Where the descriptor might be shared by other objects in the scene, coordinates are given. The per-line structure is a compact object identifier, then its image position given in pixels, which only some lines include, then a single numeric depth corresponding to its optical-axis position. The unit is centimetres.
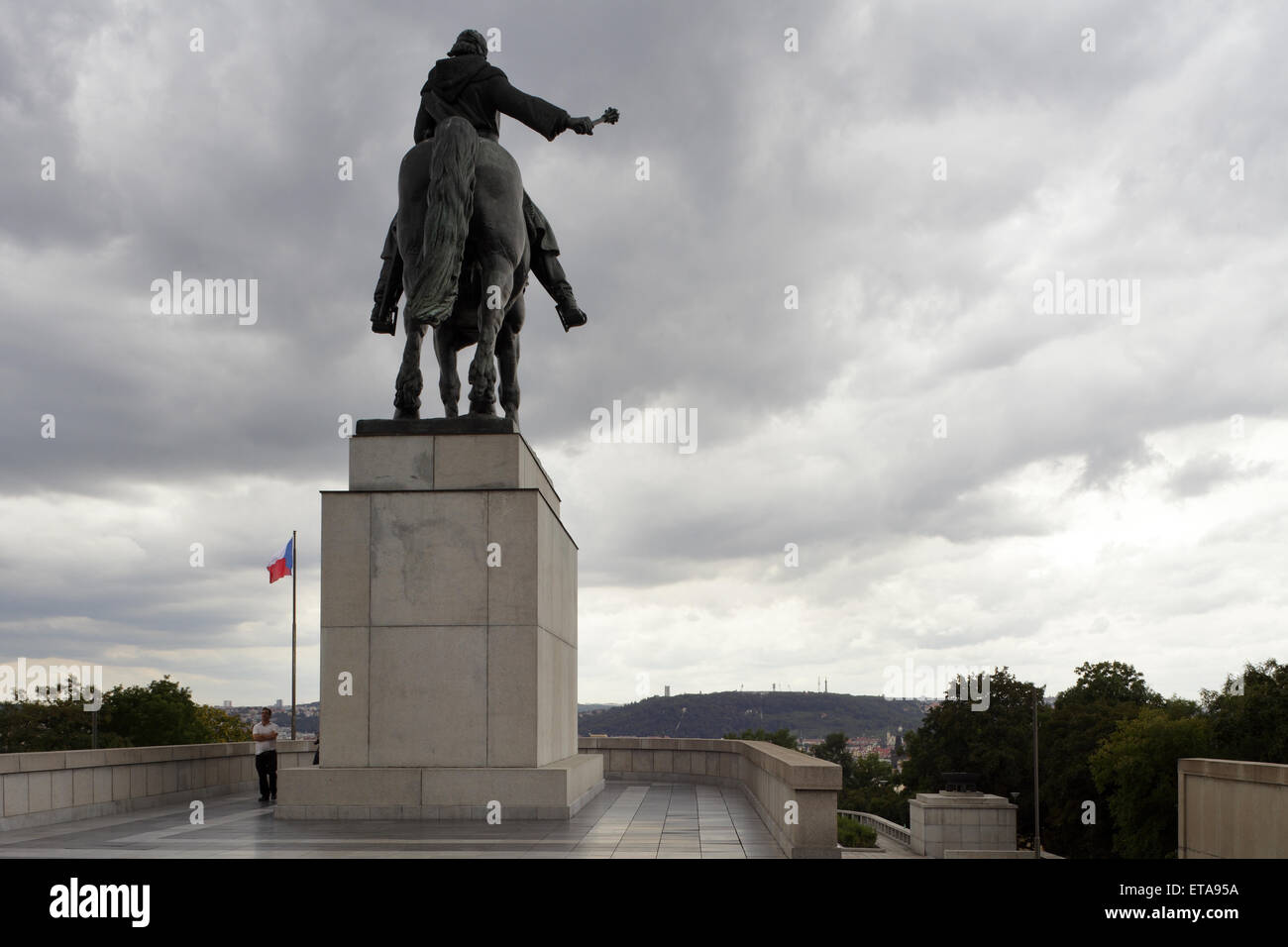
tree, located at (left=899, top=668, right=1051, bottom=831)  8656
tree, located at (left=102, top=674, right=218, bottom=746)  6600
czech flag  3128
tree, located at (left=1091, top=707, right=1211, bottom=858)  5762
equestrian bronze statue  1504
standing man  1847
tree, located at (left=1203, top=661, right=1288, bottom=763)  5141
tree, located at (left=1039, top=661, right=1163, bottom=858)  7356
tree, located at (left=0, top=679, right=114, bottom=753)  6788
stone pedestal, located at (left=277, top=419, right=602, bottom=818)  1395
